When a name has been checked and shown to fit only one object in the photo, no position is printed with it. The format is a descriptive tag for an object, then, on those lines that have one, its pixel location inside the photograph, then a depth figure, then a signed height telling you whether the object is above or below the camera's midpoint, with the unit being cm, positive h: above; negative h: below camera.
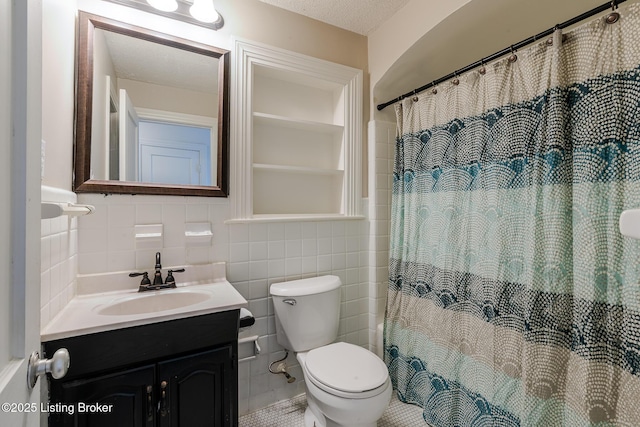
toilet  123 -75
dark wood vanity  93 -60
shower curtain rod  100 +73
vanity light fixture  138 +99
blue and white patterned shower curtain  98 -12
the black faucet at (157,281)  134 -34
